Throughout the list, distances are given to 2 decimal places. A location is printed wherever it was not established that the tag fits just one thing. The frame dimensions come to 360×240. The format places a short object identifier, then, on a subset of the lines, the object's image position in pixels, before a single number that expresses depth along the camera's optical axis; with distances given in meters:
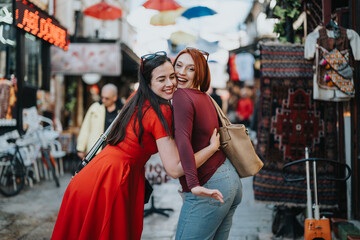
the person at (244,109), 15.20
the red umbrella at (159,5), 10.65
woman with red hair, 2.18
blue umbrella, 11.93
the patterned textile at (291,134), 4.85
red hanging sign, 5.28
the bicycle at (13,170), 7.85
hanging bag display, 4.58
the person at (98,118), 6.10
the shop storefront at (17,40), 5.40
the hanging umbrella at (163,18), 12.36
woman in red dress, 2.40
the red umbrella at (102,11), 12.19
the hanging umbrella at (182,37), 15.62
